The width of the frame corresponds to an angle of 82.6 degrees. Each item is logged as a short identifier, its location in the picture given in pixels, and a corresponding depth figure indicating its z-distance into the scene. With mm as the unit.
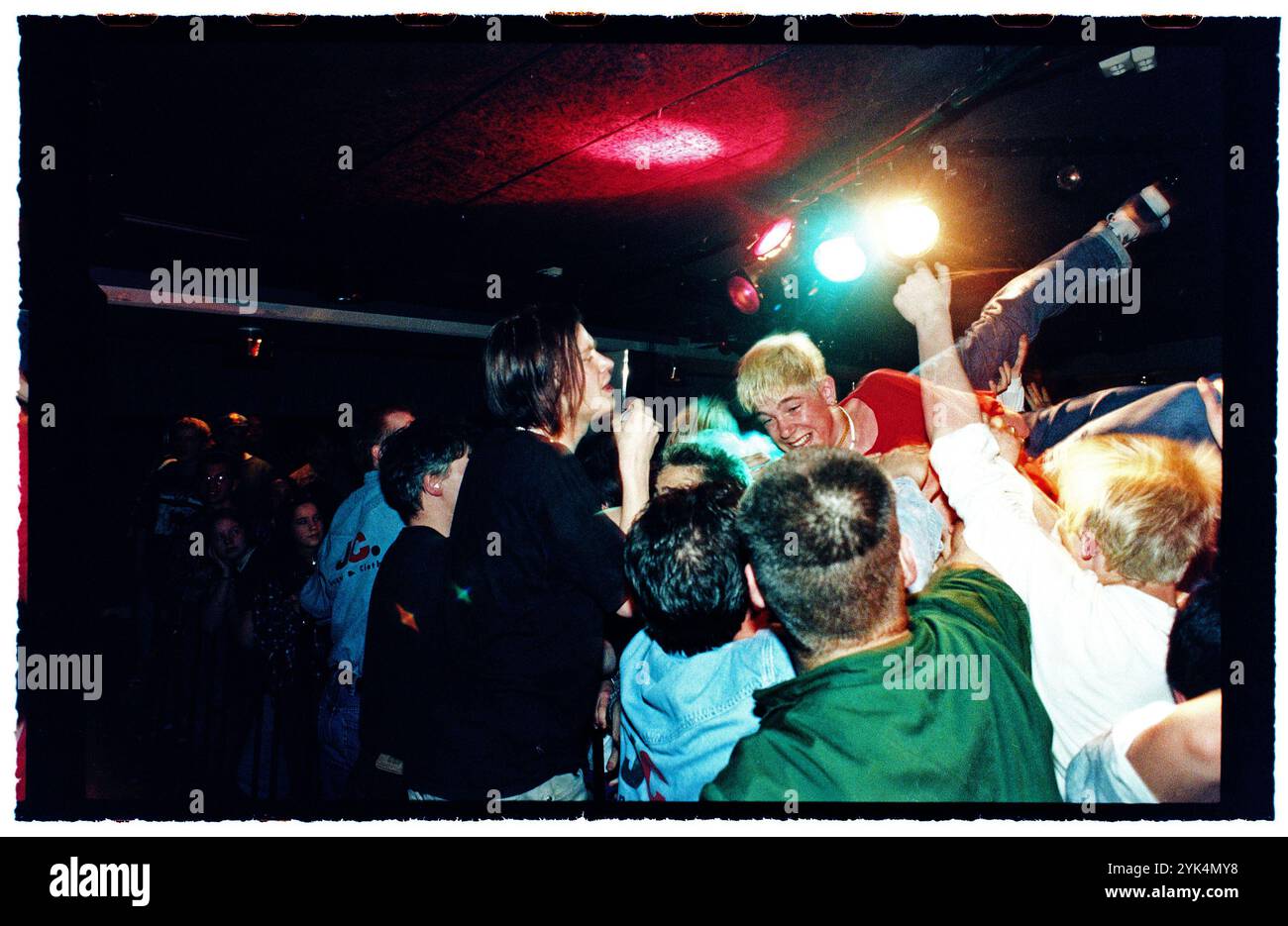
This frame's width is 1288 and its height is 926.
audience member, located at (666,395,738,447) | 3309
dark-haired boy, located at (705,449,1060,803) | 1071
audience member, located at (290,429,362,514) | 4043
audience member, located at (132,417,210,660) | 4219
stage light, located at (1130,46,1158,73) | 2371
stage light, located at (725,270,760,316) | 3762
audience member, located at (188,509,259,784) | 2930
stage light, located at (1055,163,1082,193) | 3080
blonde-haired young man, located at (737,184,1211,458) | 2010
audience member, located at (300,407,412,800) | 2217
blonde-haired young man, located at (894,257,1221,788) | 1402
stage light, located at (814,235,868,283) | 3273
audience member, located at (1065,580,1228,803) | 1271
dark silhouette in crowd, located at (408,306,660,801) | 1588
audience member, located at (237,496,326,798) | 2641
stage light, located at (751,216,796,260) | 3484
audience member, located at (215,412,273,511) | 4113
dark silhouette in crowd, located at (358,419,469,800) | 1718
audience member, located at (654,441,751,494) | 1869
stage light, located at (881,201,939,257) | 3066
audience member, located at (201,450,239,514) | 4090
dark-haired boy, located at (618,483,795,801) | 1329
